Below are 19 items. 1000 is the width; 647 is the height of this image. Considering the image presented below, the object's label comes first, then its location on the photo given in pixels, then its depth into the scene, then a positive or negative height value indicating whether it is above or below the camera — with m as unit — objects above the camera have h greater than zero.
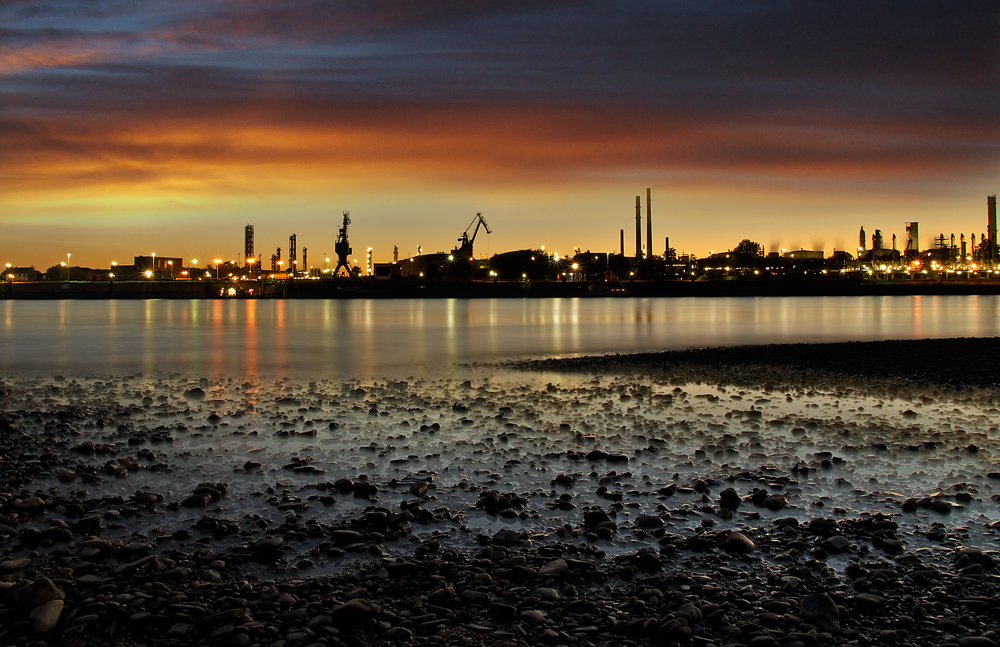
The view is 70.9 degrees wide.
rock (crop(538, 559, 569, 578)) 6.33 -2.42
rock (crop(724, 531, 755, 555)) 6.92 -2.44
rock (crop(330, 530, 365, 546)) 7.22 -2.38
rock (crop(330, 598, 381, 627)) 5.46 -2.41
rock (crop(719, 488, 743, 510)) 8.34 -2.40
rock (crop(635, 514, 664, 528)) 7.67 -2.42
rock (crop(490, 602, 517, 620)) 5.59 -2.47
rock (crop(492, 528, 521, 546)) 7.16 -2.40
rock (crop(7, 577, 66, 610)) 5.62 -2.28
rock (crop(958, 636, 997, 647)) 5.07 -2.52
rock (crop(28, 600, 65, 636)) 5.30 -2.33
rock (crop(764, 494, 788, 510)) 8.30 -2.43
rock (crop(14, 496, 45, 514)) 8.12 -2.23
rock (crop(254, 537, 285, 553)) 6.86 -2.33
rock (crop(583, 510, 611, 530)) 7.74 -2.40
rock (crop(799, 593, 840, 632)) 5.43 -2.49
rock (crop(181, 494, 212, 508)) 8.49 -2.32
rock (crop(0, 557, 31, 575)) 6.36 -2.30
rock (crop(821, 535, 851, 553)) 6.95 -2.46
